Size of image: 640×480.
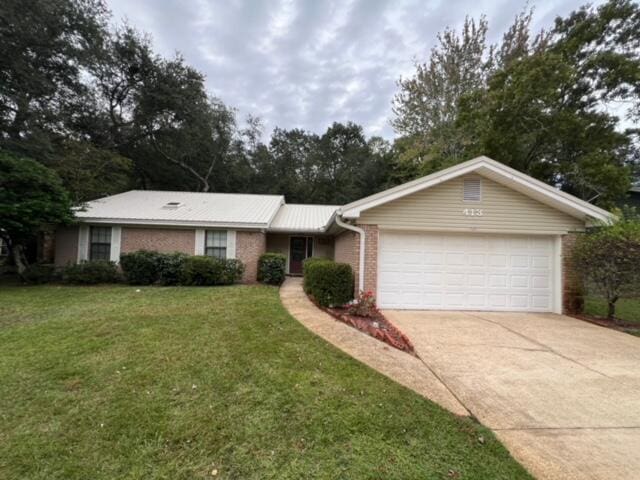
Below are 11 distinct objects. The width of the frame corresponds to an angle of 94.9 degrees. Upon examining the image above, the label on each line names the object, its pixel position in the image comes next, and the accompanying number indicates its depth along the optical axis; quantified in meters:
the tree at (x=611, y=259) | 6.62
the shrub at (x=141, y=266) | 10.50
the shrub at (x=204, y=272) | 10.39
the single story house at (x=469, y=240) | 7.68
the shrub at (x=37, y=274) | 10.70
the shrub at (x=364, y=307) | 6.93
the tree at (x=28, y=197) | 9.57
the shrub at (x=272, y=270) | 11.22
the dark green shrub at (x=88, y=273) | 10.54
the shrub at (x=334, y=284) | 7.45
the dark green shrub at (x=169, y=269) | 10.55
